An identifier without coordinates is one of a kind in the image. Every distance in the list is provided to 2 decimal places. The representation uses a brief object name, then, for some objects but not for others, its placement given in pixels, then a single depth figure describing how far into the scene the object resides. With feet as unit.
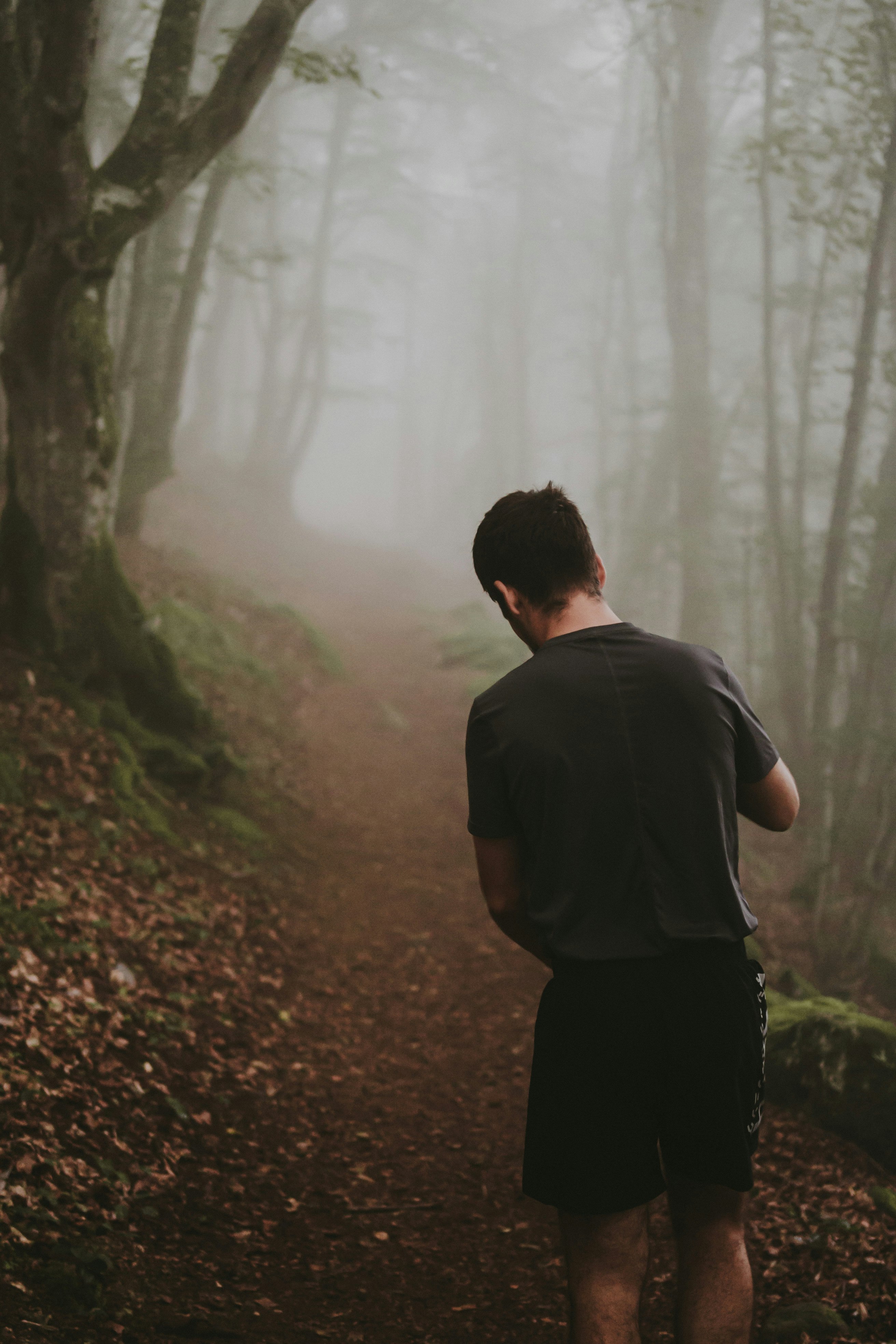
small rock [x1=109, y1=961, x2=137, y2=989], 15.96
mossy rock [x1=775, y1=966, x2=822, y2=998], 22.31
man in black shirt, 6.67
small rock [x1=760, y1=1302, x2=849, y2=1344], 9.87
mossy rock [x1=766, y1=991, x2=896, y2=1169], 14.11
